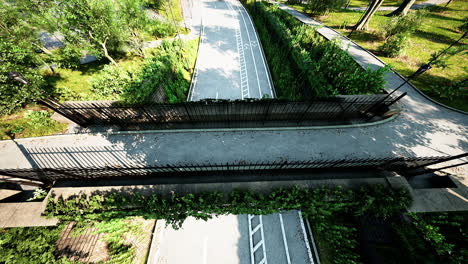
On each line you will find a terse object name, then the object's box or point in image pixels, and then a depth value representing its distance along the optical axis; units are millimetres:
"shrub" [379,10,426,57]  15273
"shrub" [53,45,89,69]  12742
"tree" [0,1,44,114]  8165
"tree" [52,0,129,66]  10672
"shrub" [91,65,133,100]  10883
